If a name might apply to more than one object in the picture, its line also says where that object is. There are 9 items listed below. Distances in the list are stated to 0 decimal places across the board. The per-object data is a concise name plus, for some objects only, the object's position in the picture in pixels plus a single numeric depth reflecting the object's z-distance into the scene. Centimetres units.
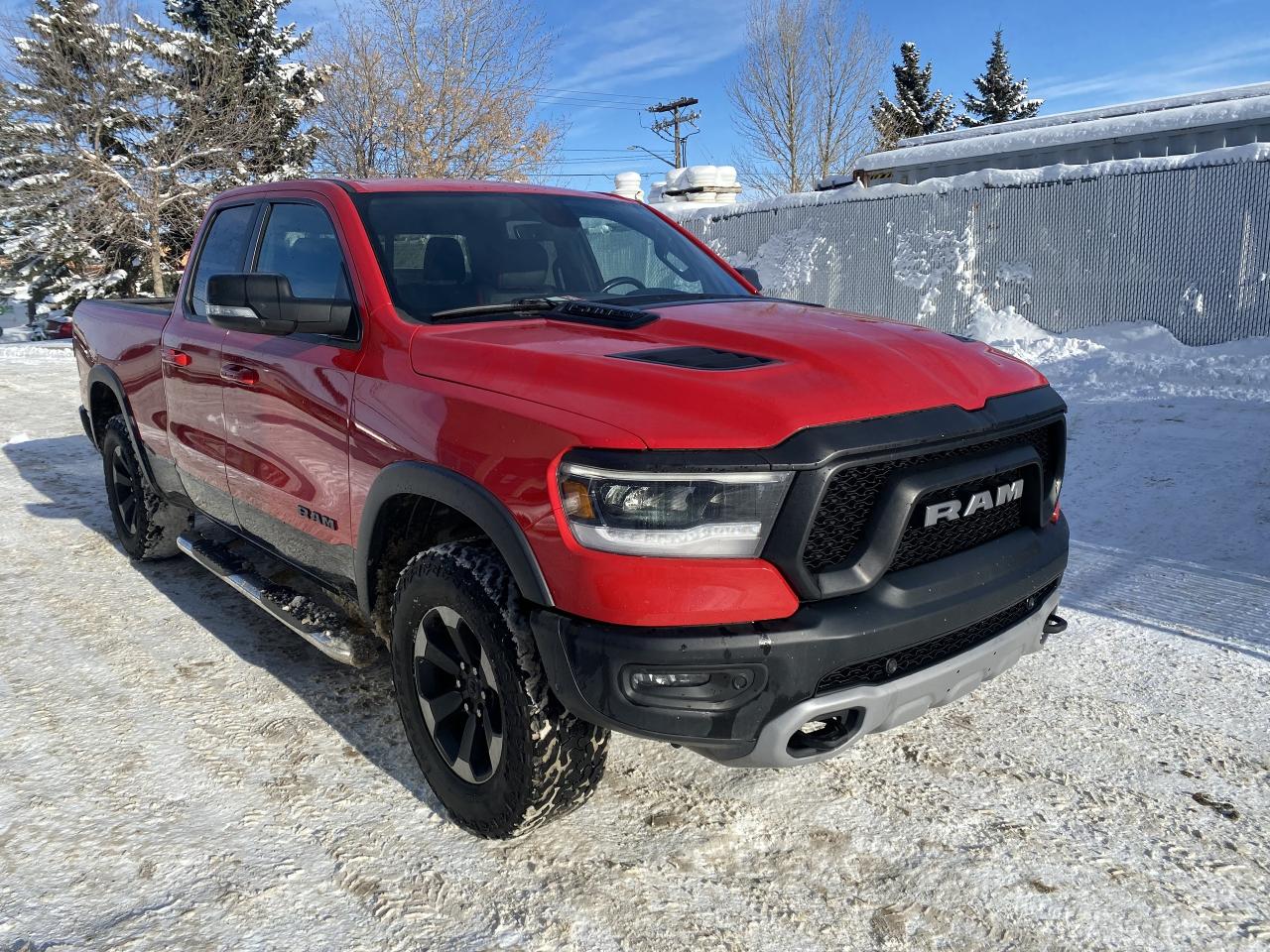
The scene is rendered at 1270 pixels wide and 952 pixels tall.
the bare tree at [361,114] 2600
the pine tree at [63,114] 2256
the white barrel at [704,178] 2025
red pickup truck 222
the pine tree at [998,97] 4556
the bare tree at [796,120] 3250
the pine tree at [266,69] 2666
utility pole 5541
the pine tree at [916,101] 4316
